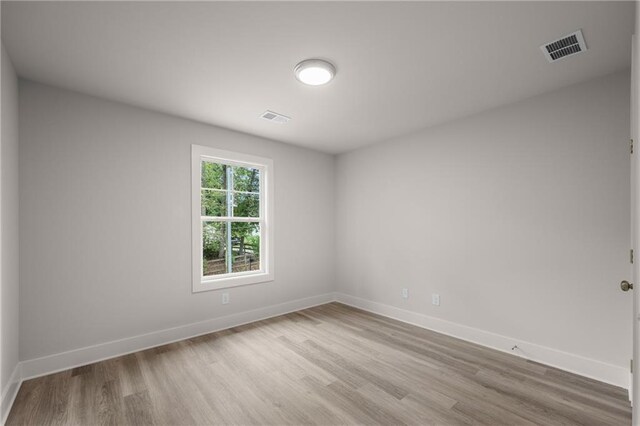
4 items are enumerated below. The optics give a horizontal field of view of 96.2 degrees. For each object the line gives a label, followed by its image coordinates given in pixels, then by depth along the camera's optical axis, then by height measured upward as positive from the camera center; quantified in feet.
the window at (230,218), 11.14 -0.23
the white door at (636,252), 4.28 -0.63
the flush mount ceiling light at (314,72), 7.18 +3.66
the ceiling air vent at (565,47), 6.25 +3.77
